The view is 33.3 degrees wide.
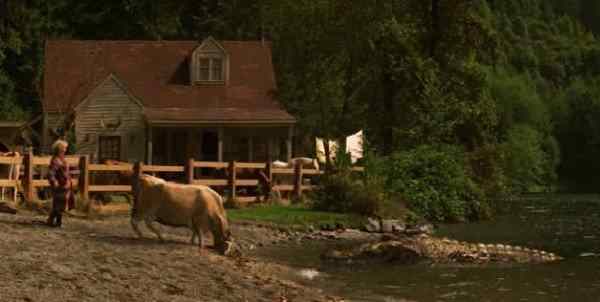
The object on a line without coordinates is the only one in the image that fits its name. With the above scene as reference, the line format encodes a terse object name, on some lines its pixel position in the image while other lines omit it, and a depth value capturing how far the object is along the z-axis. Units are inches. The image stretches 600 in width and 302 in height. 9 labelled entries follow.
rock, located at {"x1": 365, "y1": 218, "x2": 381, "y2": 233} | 1140.5
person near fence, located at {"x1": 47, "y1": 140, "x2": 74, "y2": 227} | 719.1
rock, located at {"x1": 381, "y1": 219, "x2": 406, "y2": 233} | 1171.3
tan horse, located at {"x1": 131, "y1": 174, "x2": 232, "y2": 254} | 722.2
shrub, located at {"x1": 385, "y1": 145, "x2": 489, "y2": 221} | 1422.2
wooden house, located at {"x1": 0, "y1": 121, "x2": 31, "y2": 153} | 1474.4
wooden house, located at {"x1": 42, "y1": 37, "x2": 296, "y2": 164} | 1652.8
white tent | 1929.1
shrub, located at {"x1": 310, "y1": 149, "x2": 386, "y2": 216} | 1213.7
